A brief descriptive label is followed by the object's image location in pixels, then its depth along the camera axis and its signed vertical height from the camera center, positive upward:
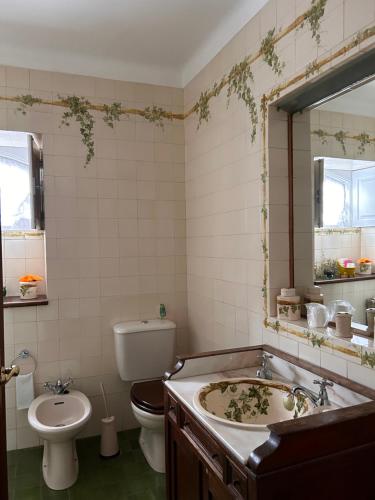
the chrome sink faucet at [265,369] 1.73 -0.59
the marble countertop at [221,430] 1.19 -0.63
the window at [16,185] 2.70 +0.42
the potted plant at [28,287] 2.58 -0.28
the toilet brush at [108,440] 2.47 -1.27
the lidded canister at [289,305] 1.81 -0.30
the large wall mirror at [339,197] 1.55 +0.19
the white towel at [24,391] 2.48 -0.94
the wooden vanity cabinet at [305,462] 1.04 -0.64
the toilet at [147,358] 2.36 -0.79
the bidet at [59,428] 2.13 -1.07
